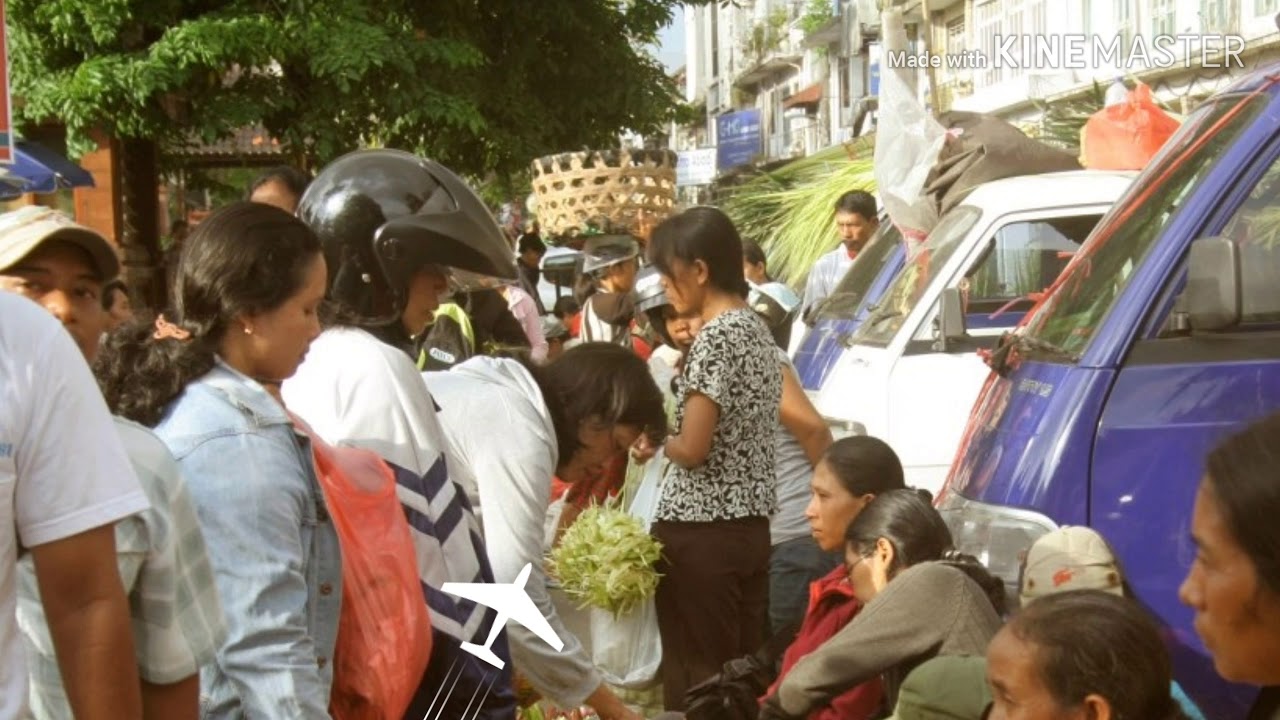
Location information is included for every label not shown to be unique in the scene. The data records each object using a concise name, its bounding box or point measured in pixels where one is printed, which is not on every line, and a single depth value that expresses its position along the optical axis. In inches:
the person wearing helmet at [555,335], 517.7
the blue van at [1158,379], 167.8
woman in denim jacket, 103.8
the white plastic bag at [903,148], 365.1
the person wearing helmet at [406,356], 127.6
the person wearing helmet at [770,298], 381.7
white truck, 291.1
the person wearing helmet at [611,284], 387.2
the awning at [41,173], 258.8
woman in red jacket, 191.9
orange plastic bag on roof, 320.5
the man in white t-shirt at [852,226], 434.6
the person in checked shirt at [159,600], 98.7
